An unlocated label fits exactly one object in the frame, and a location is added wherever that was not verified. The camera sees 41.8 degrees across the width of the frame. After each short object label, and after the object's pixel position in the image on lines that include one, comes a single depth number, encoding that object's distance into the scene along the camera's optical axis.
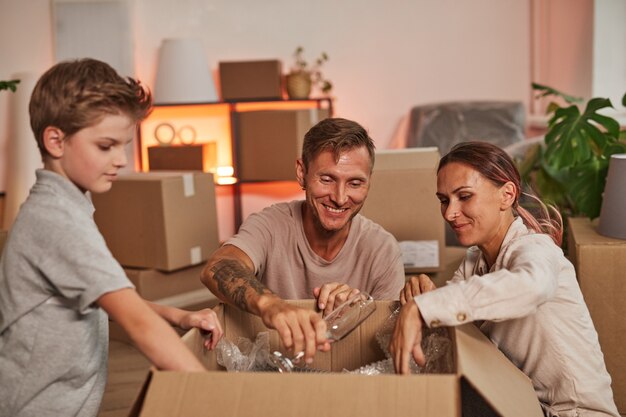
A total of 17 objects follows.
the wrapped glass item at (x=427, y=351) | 1.32
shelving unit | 4.96
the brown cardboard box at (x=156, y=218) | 3.48
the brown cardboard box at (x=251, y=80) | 4.89
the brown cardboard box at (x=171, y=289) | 3.51
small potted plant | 4.96
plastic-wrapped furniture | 4.53
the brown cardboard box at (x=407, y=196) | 2.76
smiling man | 1.94
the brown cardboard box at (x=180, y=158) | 4.70
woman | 1.27
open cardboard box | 0.97
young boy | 1.14
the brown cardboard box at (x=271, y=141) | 4.63
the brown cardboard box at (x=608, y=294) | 2.25
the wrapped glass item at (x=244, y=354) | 1.41
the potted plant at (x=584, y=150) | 2.83
